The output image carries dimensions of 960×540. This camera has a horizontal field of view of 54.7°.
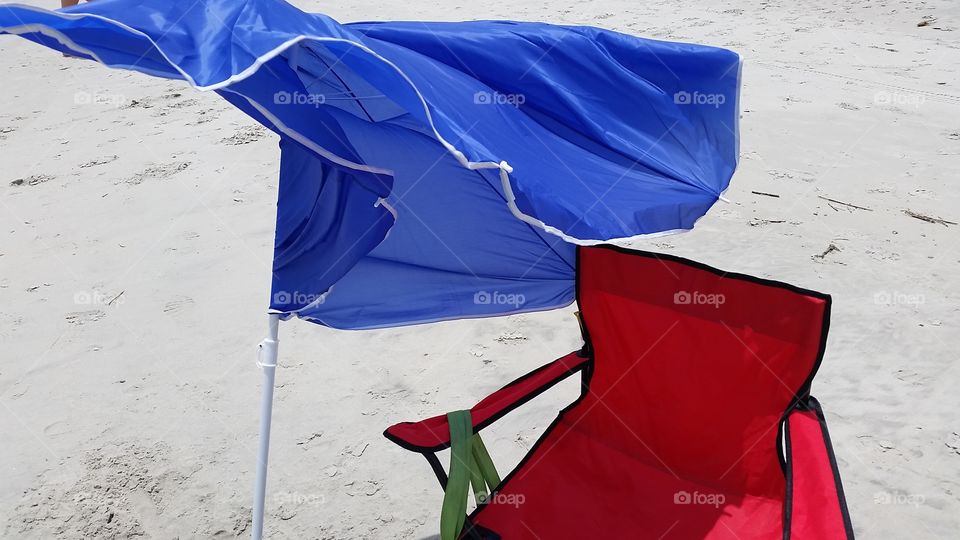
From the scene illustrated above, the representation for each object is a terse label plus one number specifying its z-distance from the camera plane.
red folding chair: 2.50
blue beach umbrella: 1.89
